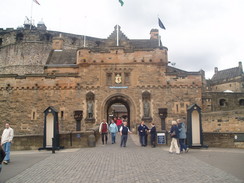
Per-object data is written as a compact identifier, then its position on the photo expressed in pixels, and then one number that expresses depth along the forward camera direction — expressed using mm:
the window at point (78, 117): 16422
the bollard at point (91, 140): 12288
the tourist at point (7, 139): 8759
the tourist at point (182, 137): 10370
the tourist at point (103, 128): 13040
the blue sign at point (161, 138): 12445
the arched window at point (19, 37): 38469
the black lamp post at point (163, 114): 16109
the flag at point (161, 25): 22728
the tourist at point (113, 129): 13500
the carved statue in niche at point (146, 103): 20453
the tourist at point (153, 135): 12014
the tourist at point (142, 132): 12352
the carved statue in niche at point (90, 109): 20422
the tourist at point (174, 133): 10102
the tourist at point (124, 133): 11945
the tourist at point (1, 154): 5729
